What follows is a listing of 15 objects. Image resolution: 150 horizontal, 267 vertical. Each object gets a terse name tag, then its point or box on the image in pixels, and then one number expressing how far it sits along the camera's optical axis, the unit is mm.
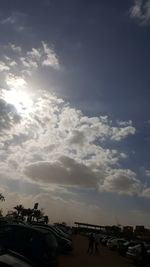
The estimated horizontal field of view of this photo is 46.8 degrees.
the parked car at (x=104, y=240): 27109
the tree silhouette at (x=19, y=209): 59194
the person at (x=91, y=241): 15235
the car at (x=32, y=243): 5342
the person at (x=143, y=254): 11679
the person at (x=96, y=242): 15363
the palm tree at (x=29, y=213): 55261
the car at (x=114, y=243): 18851
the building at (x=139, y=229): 64574
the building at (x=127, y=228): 78554
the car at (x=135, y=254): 12876
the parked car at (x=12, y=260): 2606
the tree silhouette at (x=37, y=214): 57093
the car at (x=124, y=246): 16881
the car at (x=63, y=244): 11274
